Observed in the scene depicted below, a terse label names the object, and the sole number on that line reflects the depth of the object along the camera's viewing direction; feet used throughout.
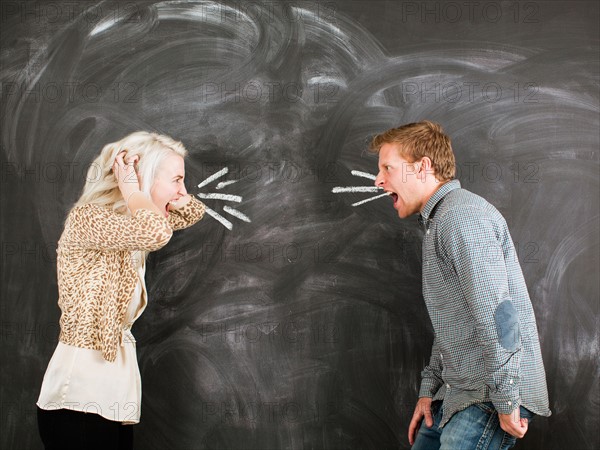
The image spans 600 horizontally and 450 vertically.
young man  5.81
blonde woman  6.67
